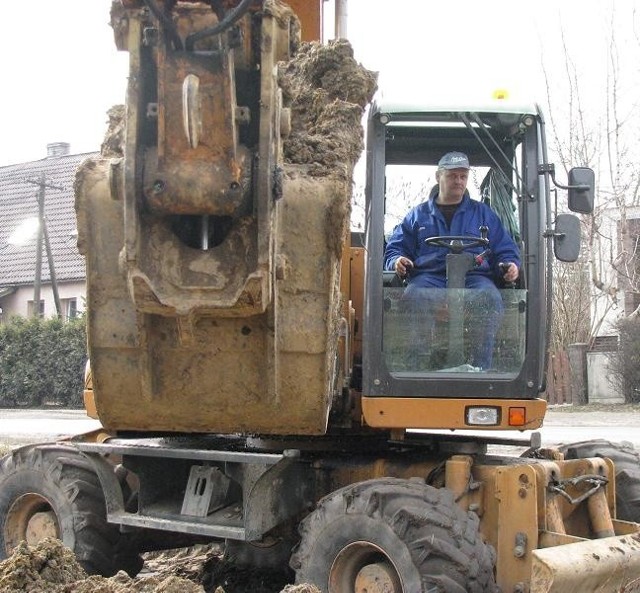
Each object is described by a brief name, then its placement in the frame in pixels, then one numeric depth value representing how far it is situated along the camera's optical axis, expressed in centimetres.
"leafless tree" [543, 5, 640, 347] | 2134
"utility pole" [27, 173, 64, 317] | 2683
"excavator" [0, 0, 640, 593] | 328
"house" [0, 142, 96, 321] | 2908
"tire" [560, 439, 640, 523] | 536
